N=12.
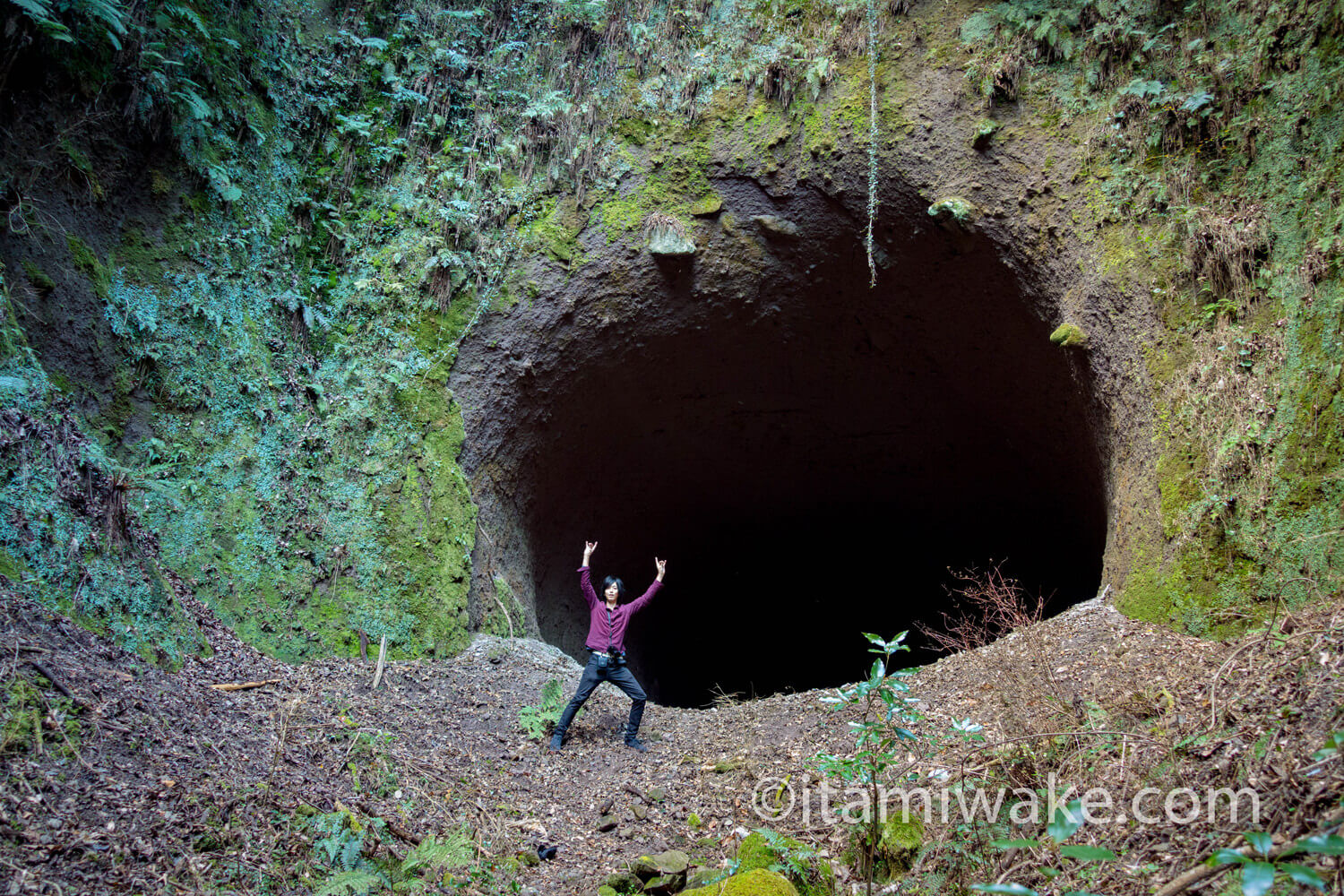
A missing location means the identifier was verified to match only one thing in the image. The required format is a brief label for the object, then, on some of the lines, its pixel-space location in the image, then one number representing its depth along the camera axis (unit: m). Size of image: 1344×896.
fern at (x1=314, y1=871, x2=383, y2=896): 3.08
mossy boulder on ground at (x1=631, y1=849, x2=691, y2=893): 3.59
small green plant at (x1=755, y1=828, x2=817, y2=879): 3.37
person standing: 5.41
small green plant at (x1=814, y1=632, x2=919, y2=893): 3.01
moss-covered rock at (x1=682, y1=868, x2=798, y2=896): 3.04
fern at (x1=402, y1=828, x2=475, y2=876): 3.50
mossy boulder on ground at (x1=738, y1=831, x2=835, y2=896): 3.36
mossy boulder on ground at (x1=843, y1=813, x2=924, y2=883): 3.38
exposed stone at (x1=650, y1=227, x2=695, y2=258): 7.54
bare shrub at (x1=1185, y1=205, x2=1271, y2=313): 5.09
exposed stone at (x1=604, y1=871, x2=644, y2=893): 3.64
